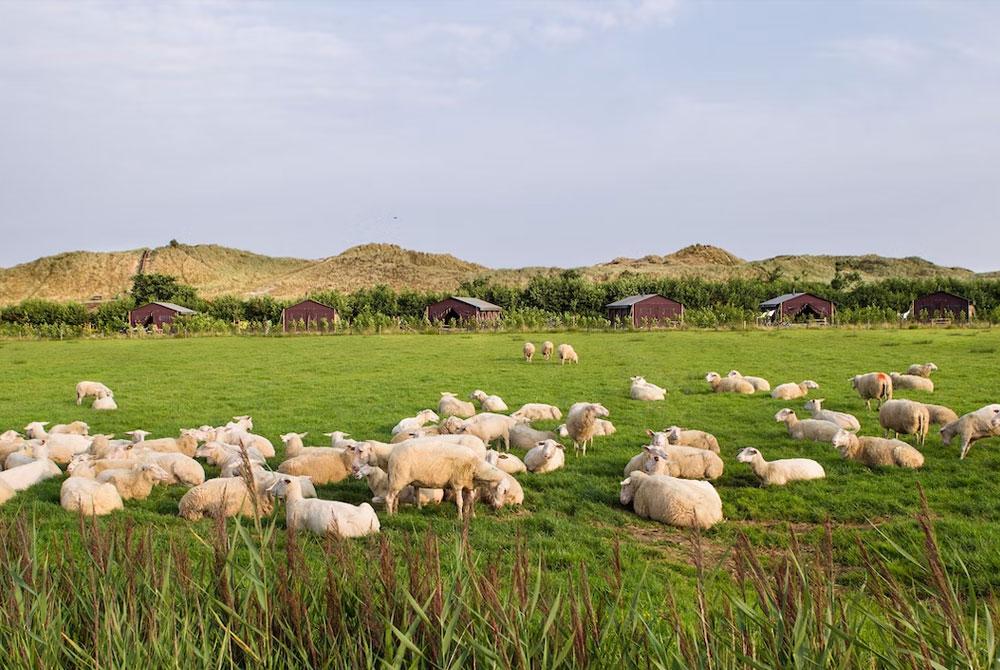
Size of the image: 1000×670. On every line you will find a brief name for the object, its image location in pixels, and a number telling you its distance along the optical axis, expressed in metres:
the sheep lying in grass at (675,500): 8.19
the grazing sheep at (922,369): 20.97
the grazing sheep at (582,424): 12.05
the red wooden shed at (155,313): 79.38
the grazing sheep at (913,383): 18.23
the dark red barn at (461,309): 76.00
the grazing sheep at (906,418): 11.70
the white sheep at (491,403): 17.42
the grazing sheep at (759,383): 19.88
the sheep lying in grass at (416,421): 13.70
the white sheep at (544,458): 10.81
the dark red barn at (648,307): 73.69
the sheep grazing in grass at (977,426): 10.90
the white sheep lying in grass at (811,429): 12.28
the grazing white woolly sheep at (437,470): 8.71
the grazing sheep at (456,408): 16.80
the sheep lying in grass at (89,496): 8.70
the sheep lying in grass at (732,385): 19.41
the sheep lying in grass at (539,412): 15.93
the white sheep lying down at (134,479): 9.52
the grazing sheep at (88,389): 20.28
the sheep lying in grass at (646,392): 18.31
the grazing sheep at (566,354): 29.91
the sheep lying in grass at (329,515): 7.59
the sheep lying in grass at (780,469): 9.83
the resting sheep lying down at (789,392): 17.91
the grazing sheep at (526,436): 12.78
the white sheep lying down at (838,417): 13.14
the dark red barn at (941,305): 64.56
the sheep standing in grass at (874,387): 15.77
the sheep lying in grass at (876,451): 10.34
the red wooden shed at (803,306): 72.69
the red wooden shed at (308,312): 76.25
